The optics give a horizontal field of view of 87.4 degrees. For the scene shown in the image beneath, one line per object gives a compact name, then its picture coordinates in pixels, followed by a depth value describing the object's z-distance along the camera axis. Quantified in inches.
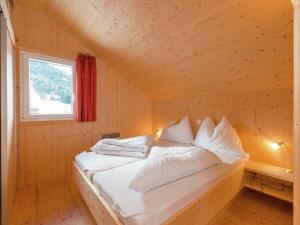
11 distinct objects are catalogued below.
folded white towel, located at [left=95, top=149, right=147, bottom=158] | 80.3
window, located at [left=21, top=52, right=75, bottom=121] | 96.8
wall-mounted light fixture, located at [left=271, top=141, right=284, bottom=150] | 79.2
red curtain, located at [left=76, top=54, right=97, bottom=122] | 111.6
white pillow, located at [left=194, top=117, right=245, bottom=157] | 88.6
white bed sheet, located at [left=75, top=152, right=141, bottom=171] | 68.8
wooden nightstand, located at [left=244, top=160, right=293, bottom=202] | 72.2
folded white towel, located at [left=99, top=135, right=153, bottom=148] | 83.0
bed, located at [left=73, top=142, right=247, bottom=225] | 41.6
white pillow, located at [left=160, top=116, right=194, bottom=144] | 114.0
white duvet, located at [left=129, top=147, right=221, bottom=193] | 47.9
